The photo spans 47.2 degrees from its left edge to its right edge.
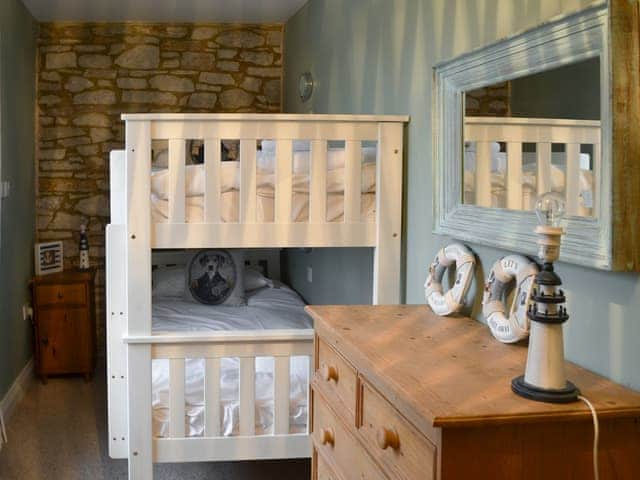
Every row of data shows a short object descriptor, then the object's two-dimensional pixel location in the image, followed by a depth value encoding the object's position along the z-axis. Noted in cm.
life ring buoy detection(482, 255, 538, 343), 162
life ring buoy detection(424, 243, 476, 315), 201
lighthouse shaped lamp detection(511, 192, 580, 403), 124
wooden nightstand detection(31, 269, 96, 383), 461
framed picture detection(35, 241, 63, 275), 487
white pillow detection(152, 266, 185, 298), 454
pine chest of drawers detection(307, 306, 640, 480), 118
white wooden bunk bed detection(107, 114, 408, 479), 243
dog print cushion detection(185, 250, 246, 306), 428
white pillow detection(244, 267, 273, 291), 459
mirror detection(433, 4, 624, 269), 137
